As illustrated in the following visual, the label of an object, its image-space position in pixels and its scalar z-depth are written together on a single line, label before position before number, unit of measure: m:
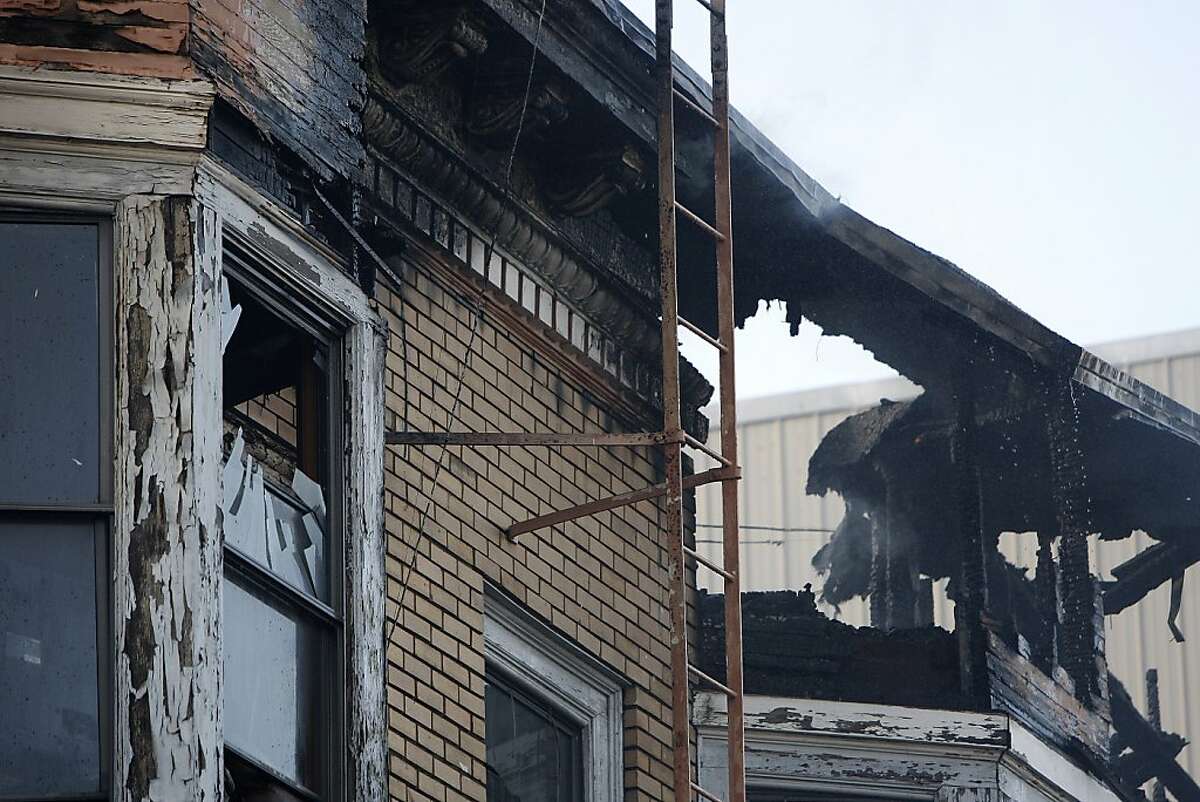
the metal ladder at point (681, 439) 17.33
